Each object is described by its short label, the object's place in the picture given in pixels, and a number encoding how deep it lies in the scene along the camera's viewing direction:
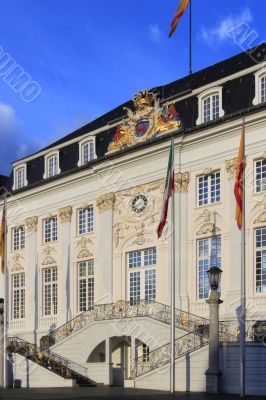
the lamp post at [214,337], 27.33
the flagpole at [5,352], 32.12
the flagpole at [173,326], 25.11
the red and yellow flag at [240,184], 26.34
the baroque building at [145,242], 32.19
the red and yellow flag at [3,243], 35.48
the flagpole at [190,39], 46.33
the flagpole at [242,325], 24.12
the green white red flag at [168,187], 28.86
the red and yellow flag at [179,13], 28.31
